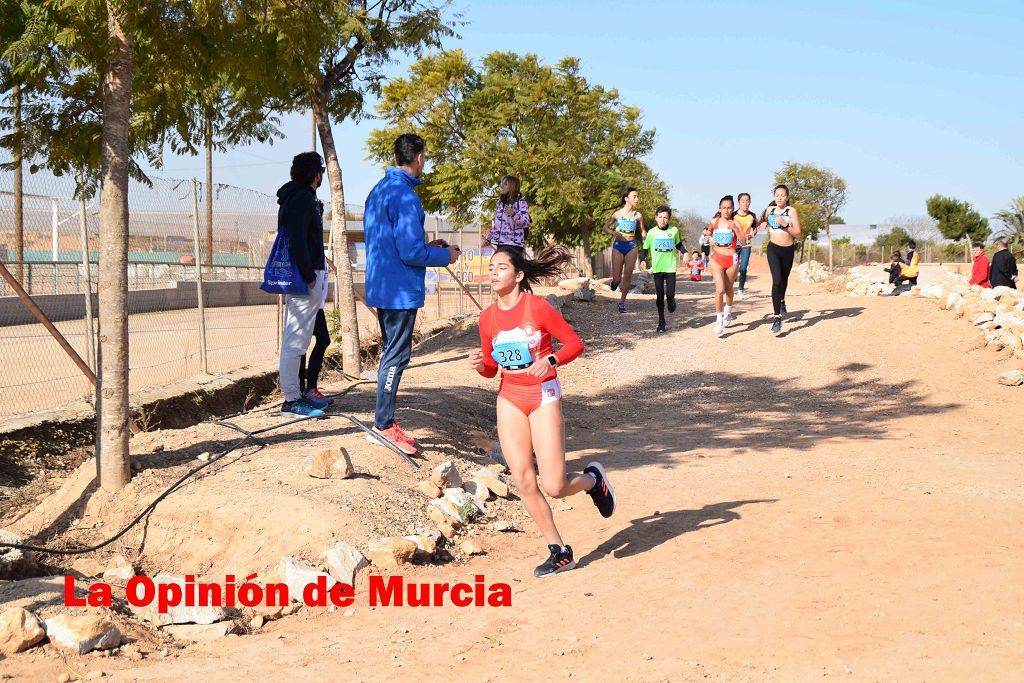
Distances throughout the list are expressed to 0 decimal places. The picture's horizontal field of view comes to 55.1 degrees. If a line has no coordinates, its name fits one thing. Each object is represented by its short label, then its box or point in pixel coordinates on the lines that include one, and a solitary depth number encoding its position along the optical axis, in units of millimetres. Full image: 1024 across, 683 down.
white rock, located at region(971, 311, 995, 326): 13947
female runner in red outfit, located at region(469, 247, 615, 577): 5156
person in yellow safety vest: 20484
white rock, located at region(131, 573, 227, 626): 4680
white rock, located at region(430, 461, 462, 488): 6449
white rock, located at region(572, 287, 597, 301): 17727
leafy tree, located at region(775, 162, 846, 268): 55281
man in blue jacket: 6605
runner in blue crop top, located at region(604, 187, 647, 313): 14531
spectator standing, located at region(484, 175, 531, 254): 11008
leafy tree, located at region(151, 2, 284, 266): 6688
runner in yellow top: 15422
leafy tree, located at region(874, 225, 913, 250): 51281
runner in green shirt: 14469
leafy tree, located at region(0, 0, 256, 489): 5840
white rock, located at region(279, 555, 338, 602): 4992
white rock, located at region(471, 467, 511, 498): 6828
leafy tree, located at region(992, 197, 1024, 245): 46469
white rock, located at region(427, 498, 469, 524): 6082
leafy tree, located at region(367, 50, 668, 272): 31109
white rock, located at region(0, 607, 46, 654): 4168
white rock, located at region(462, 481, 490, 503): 6633
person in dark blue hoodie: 7363
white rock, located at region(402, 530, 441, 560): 5480
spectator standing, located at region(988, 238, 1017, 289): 18375
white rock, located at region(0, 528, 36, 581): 5195
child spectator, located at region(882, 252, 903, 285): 21658
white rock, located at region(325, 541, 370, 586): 5141
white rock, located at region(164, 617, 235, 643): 4566
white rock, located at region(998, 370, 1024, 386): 11922
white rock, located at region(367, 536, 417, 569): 5352
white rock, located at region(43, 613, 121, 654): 4227
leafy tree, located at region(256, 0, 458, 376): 10477
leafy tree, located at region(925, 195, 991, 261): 54500
